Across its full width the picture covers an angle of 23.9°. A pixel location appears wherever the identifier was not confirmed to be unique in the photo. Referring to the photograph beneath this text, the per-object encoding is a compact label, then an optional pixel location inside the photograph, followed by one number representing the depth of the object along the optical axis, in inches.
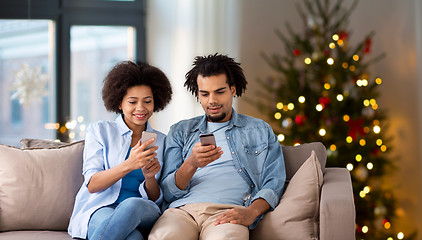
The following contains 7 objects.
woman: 132.5
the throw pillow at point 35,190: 142.6
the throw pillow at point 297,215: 134.5
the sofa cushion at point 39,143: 149.6
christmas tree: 180.0
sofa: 131.8
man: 134.7
